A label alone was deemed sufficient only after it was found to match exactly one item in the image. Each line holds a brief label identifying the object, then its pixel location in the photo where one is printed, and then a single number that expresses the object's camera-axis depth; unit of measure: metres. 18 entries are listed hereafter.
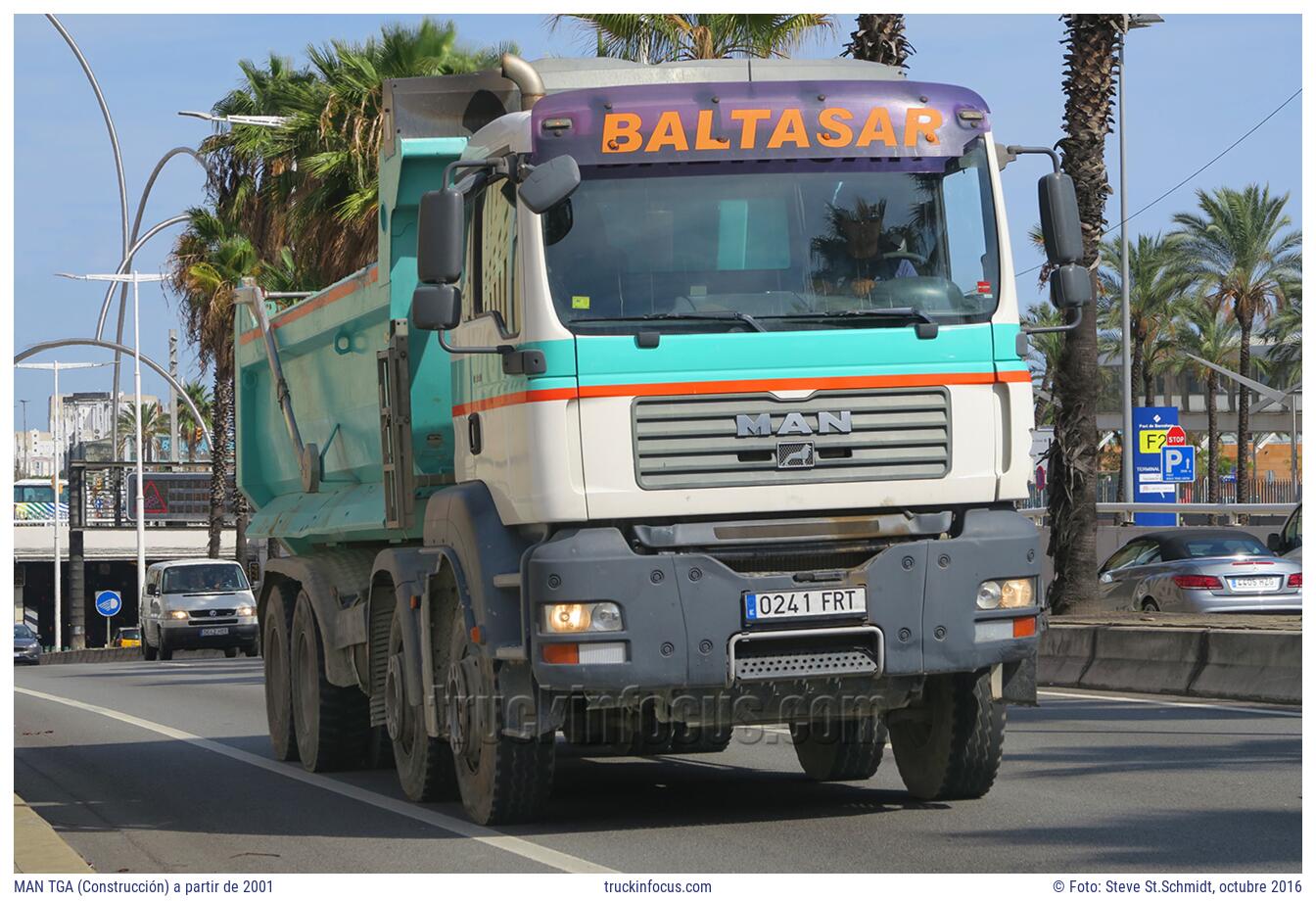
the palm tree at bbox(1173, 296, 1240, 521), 62.64
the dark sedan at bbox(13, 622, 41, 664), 50.38
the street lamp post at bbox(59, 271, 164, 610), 52.17
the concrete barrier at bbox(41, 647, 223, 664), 43.31
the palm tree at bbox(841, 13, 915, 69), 22.42
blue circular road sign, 49.50
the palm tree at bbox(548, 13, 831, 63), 25.09
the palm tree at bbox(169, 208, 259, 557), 42.94
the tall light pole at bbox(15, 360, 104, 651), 70.31
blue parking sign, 37.22
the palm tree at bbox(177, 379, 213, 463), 117.50
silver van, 37.31
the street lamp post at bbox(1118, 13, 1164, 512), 40.03
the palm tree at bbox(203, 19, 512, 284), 29.08
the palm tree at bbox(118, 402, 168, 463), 131.25
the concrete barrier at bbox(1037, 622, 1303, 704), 15.49
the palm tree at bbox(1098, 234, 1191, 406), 59.94
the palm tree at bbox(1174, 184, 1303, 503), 56.28
